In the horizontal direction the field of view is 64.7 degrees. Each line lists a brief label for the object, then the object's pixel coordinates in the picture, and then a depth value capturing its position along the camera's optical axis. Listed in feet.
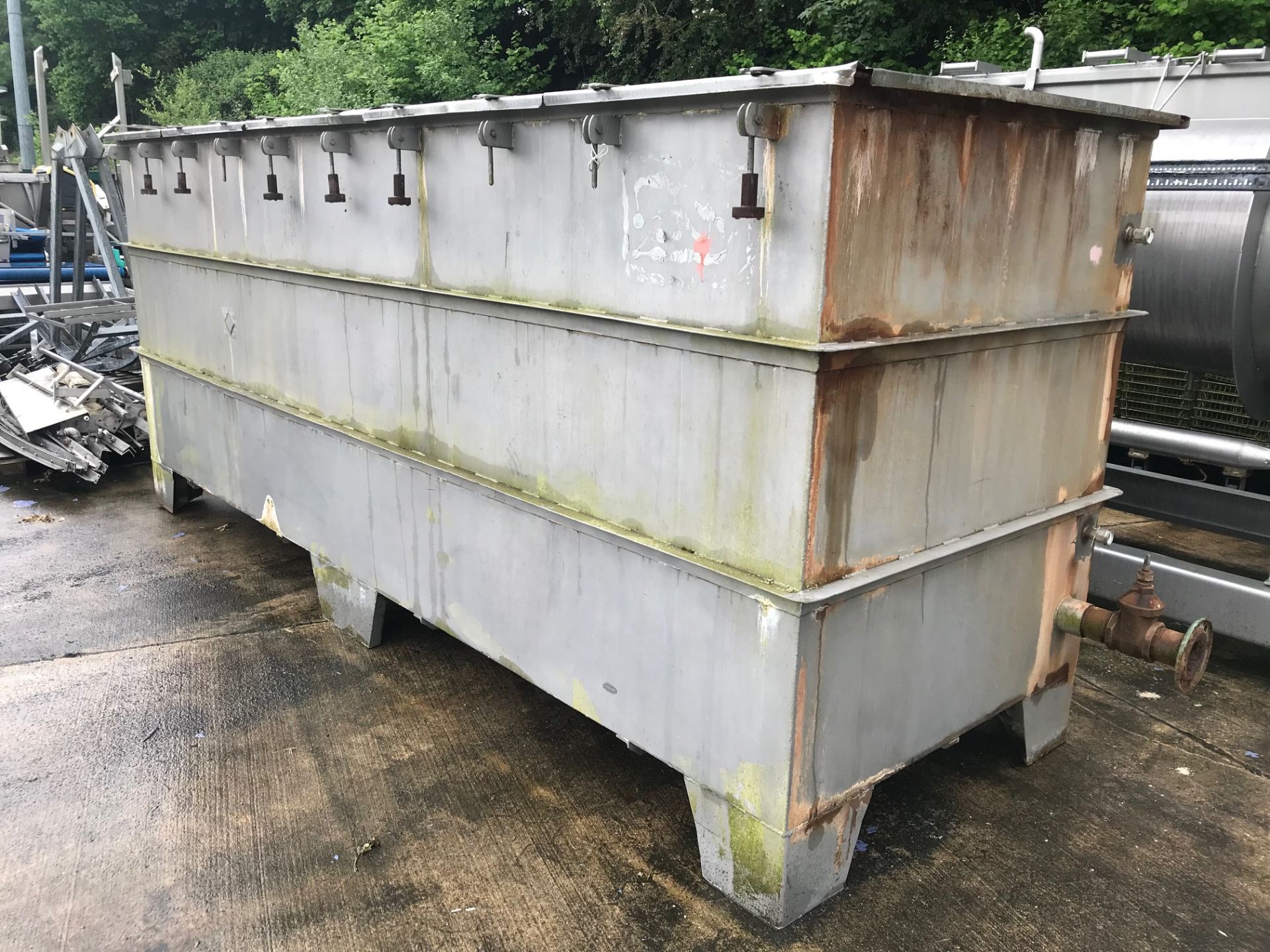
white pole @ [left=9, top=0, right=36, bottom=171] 53.88
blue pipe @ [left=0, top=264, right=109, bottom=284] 45.37
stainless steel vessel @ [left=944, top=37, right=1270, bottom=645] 13.05
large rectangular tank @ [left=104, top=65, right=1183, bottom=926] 8.30
